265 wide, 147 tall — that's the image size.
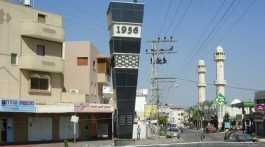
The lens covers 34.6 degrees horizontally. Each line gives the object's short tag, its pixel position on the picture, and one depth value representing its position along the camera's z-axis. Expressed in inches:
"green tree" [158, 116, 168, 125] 3538.6
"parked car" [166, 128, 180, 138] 2123.8
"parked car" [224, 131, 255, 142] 1343.6
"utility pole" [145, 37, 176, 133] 2324.1
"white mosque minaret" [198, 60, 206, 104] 5274.7
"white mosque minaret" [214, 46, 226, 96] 4445.6
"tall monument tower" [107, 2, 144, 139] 1751.0
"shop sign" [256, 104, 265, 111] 2389.5
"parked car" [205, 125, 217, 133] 3177.4
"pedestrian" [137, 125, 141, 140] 1970.3
